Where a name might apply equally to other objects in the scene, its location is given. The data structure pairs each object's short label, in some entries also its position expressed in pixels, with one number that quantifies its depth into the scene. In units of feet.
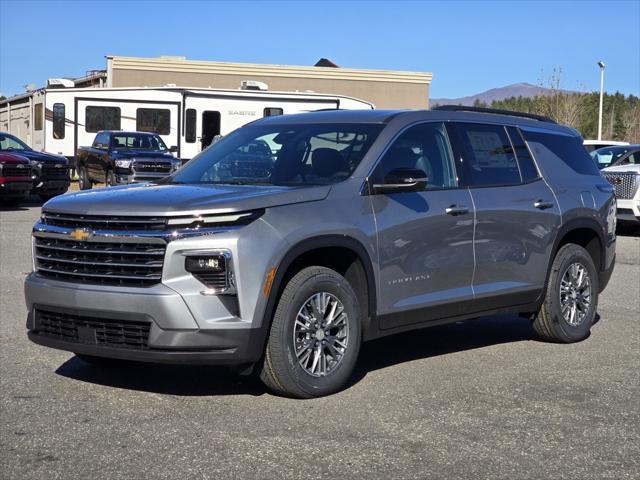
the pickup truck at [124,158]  78.77
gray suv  18.08
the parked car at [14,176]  69.82
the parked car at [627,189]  62.75
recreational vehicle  94.94
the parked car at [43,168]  73.56
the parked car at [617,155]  69.26
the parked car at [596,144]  85.13
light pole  168.25
